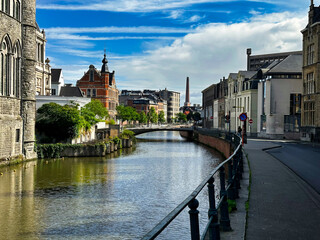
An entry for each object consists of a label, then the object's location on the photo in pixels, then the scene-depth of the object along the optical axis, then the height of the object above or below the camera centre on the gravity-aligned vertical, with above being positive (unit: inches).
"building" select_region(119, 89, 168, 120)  6175.7 +371.0
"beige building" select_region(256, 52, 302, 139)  1982.0 +120.0
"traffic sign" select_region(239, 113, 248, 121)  1183.2 +19.0
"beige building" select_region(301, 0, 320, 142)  1648.6 +197.3
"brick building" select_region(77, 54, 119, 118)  3122.5 +318.7
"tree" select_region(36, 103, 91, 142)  1585.9 +7.3
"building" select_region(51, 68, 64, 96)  2659.9 +289.2
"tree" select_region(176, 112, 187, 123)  7829.7 +122.2
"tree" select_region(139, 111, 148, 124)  5022.1 +65.9
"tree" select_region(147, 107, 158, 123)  5959.6 +107.6
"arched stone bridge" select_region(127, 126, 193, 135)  3173.0 -49.1
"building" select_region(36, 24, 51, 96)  2218.3 +327.3
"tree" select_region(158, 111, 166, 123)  6645.7 +103.0
